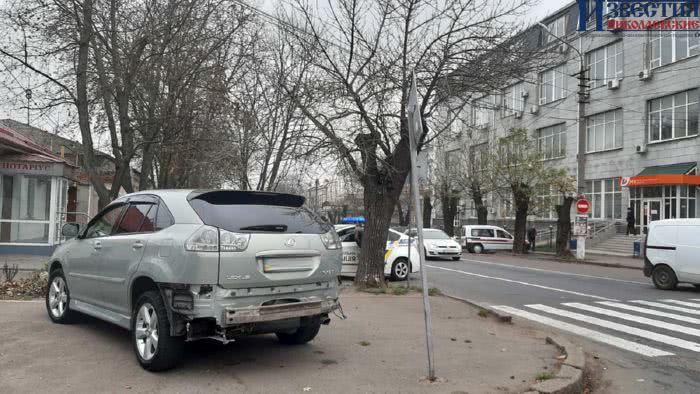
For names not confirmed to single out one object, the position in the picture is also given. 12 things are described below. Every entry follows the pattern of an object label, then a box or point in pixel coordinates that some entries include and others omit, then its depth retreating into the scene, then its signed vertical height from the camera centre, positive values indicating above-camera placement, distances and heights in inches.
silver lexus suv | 198.4 -21.7
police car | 589.9 -45.0
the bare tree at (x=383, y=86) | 405.7 +95.9
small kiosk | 660.1 +13.0
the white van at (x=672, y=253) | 526.6 -30.7
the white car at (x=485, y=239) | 1317.7 -51.9
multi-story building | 1187.3 +240.7
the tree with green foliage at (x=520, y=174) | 1195.3 +93.0
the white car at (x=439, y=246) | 950.4 -50.8
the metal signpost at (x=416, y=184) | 205.0 +11.3
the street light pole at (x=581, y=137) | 1003.9 +148.2
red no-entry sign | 996.6 +22.7
